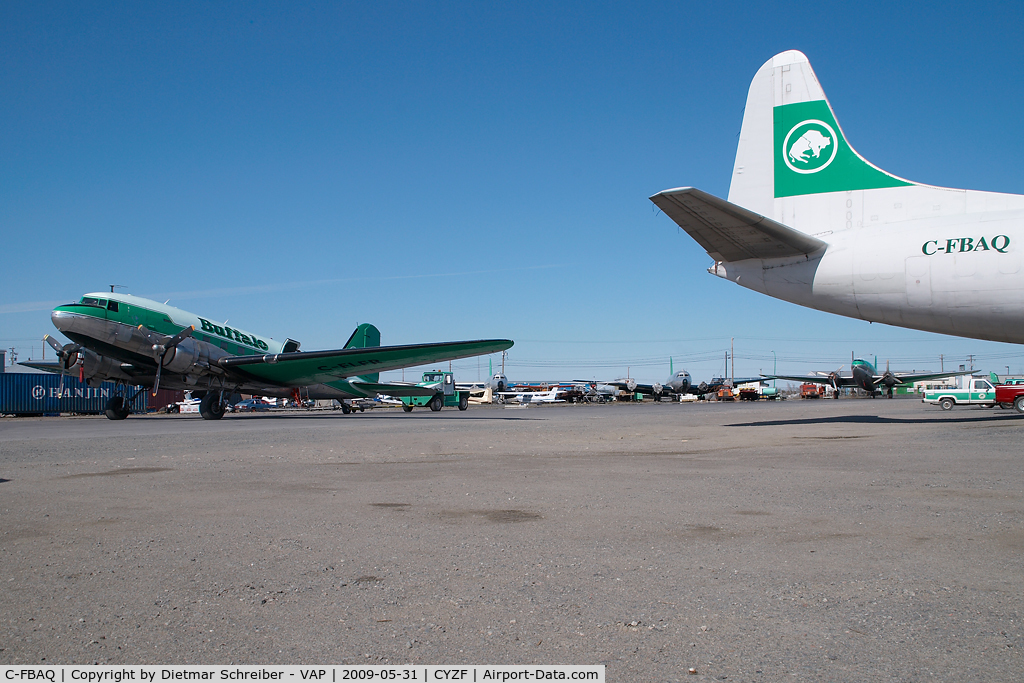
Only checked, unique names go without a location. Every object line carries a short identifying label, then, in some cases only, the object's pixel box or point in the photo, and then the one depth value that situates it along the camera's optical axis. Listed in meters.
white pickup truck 35.91
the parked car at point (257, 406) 61.47
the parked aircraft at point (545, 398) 74.03
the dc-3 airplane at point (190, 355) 23.88
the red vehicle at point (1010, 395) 27.75
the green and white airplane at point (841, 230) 14.30
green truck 44.59
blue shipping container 40.94
